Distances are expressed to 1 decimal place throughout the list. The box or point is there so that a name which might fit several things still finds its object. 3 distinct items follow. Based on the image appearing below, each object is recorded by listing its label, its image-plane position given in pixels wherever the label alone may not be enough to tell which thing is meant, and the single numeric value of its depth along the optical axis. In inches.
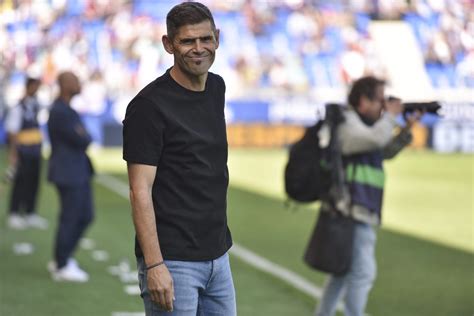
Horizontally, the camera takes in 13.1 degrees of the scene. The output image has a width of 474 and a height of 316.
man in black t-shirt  298.9
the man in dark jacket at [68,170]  729.7
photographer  512.3
